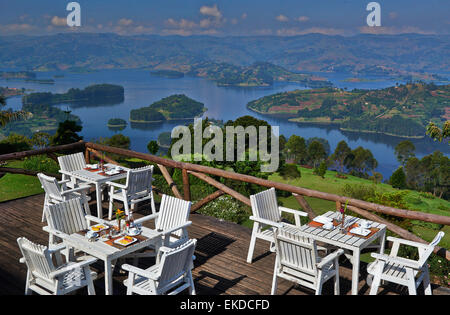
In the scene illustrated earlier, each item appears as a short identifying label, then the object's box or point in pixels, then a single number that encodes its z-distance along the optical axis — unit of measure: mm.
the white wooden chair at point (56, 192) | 5103
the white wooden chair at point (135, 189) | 5422
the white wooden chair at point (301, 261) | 3199
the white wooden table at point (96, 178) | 5574
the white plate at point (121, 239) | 3491
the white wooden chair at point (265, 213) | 4246
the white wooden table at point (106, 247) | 3314
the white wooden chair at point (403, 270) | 3178
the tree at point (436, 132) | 27719
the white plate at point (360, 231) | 3768
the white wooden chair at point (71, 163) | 6019
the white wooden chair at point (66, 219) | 3742
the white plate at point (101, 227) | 3725
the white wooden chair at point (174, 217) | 4117
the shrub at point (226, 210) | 8039
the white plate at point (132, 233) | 3651
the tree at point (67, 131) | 23247
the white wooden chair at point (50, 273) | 2932
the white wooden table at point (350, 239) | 3562
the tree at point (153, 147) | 28900
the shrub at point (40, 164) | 9556
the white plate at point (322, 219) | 4097
